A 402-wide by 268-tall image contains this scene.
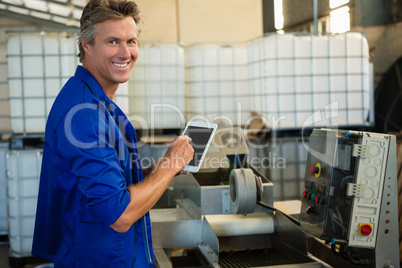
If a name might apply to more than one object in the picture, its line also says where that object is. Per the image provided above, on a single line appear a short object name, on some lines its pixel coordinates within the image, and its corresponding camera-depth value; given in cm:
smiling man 131
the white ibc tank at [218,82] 366
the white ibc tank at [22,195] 330
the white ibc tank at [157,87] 358
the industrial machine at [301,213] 181
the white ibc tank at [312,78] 333
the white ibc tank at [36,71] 321
